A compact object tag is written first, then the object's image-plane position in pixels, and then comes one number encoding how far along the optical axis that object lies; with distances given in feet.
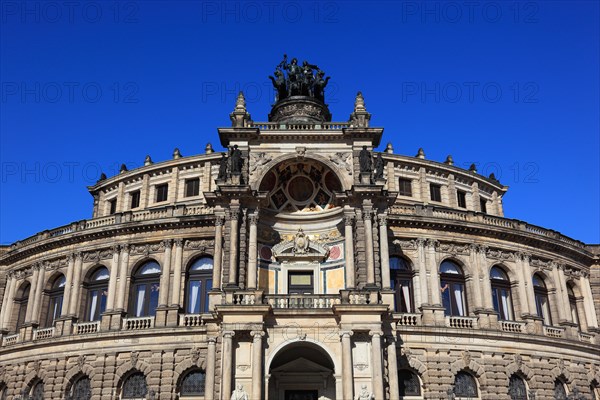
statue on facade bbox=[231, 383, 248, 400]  92.38
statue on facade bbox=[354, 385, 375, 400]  92.48
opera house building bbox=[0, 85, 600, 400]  99.60
